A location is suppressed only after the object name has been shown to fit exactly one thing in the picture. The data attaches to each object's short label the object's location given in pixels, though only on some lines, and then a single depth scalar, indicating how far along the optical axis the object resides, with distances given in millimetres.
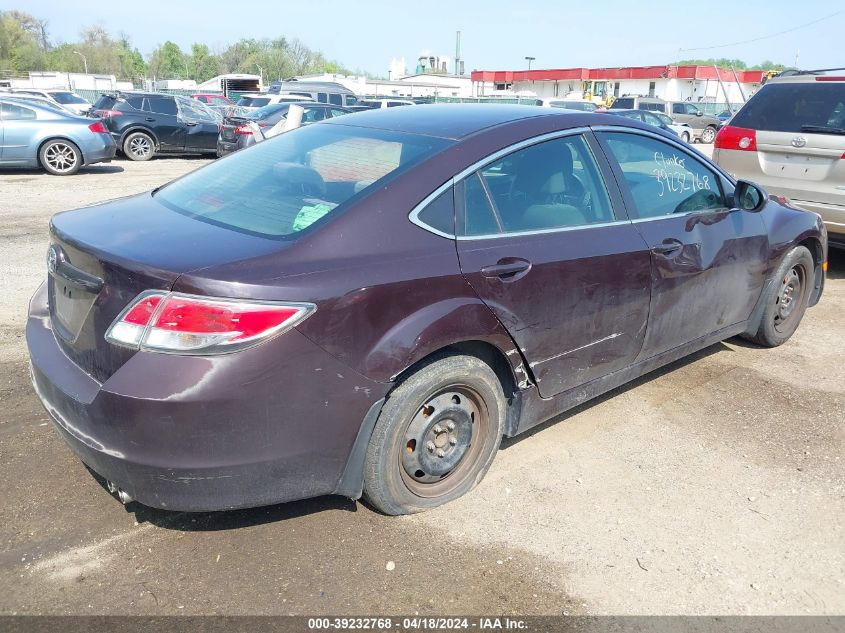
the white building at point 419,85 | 55219
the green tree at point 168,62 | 99844
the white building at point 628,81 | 55531
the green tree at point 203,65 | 100750
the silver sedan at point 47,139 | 13273
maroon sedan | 2459
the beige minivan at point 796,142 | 6535
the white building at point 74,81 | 50081
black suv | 17000
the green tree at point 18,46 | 82562
